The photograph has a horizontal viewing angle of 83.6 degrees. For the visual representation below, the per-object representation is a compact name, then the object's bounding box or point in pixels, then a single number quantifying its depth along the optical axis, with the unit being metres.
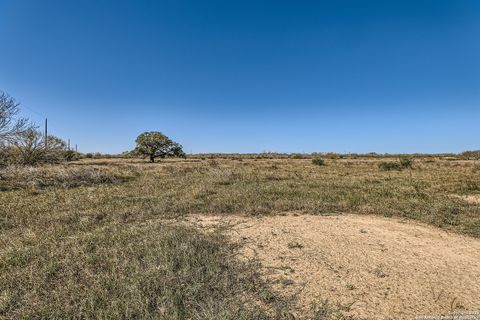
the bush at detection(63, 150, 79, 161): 35.36
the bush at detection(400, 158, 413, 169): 25.44
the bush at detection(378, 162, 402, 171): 24.36
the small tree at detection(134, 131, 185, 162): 34.09
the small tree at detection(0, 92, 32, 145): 15.63
